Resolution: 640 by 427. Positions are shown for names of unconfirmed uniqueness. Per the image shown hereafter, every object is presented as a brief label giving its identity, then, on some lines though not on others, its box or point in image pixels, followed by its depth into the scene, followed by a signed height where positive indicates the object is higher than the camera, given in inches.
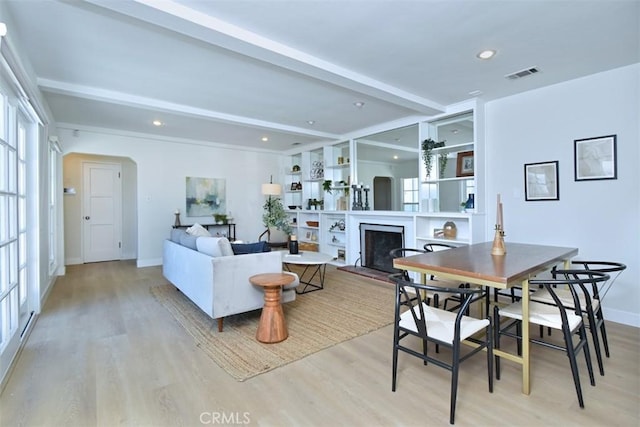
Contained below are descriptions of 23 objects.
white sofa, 114.3 -23.8
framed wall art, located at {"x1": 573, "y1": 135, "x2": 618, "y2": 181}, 124.0 +20.1
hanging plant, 176.7 +33.6
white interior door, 252.2 +2.4
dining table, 75.0 -14.9
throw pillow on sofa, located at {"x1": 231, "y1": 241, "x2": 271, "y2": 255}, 128.9 -14.4
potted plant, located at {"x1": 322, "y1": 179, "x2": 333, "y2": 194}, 251.1 +21.1
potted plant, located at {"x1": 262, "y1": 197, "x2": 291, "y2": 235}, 265.6 -3.0
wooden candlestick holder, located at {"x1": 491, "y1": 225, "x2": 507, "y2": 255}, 102.2 -11.6
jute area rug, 97.1 -43.5
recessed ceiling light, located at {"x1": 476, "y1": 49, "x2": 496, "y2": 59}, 107.7 +53.8
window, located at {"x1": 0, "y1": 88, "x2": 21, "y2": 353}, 90.4 -3.9
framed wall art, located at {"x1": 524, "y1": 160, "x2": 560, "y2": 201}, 139.8 +12.6
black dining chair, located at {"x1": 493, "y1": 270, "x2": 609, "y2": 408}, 74.2 -27.4
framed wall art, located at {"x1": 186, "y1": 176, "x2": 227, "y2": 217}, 257.4 +14.3
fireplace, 207.3 -22.1
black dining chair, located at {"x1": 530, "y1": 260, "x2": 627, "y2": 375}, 84.4 -27.1
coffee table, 165.9 -26.0
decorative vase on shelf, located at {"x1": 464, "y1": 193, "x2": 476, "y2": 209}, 161.9 +3.9
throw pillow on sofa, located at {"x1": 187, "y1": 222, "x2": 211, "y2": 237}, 160.1 -9.1
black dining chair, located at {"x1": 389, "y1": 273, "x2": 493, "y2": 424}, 69.2 -28.2
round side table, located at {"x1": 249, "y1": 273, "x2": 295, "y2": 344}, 107.8 -35.8
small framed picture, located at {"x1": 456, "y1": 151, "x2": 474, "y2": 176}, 166.7 +24.5
